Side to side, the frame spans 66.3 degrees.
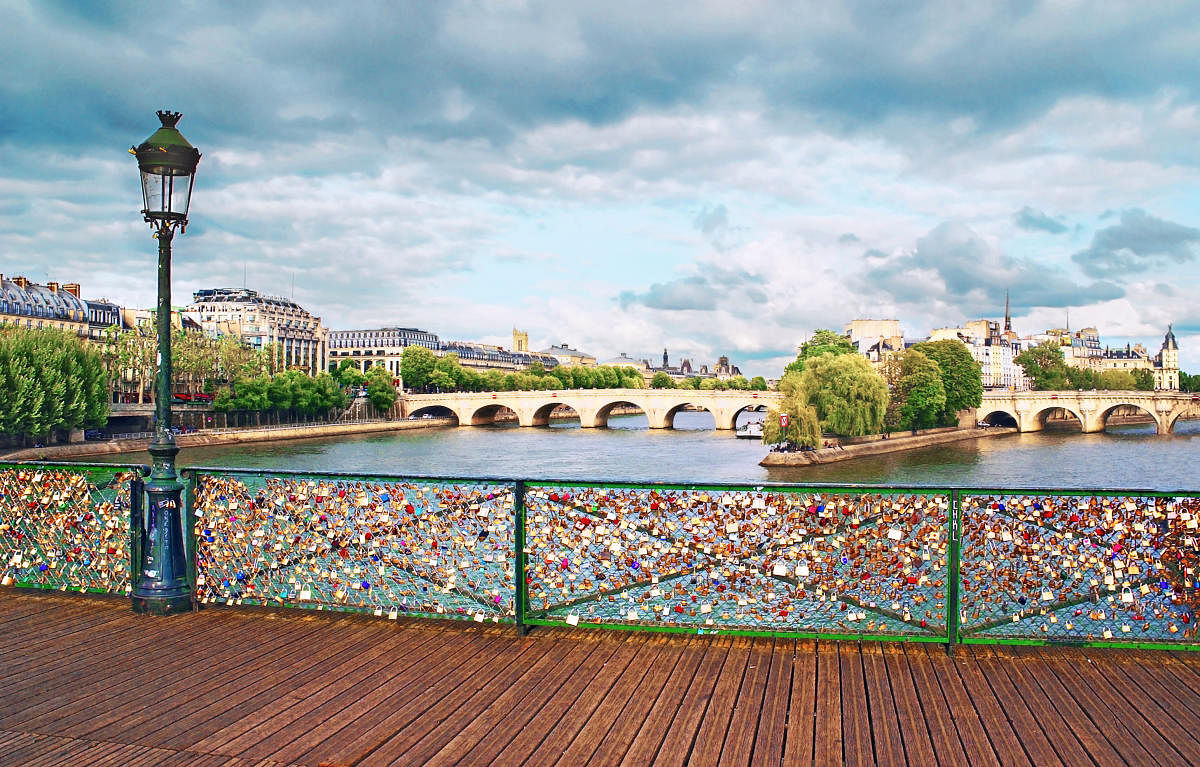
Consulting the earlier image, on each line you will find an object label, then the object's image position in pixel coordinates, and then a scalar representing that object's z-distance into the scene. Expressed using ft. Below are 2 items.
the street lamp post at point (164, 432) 20.43
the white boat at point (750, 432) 202.50
